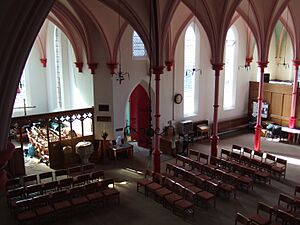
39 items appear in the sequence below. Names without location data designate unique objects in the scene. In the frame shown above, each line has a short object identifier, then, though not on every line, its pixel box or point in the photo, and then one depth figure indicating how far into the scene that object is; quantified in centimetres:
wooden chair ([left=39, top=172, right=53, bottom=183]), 1111
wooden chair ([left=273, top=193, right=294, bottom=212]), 910
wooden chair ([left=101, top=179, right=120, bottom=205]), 997
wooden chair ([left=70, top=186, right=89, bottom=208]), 954
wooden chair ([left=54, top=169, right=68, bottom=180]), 1117
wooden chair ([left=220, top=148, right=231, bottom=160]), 1324
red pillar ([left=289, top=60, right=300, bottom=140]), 1615
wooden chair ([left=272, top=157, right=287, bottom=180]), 1176
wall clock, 1603
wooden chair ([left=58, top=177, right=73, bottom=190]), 1059
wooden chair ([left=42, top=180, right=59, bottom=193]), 1027
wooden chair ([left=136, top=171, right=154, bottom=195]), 1072
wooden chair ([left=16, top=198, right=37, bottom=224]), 871
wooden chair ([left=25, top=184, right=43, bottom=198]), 1004
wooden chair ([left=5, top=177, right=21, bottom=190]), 1068
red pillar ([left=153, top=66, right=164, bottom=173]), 1152
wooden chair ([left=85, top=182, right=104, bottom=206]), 979
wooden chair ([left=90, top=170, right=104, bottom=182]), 1108
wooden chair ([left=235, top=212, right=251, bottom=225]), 795
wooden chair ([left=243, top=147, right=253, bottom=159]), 1328
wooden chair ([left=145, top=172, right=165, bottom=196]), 1038
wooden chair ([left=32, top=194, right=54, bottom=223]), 898
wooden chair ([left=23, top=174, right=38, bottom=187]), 1090
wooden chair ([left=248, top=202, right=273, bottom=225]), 836
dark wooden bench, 1822
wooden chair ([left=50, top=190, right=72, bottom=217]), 930
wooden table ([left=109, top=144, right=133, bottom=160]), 1408
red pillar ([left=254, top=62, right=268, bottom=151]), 1467
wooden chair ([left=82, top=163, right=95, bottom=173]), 1214
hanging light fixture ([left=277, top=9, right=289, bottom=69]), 1907
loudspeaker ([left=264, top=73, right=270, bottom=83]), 1870
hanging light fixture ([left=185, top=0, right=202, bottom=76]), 1655
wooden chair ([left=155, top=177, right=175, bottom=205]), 995
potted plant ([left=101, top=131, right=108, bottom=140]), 1414
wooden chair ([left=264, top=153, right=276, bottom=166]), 1256
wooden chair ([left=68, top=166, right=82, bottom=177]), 1152
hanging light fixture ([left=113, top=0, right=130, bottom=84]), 1366
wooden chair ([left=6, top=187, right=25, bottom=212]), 979
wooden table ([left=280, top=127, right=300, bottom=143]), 1649
